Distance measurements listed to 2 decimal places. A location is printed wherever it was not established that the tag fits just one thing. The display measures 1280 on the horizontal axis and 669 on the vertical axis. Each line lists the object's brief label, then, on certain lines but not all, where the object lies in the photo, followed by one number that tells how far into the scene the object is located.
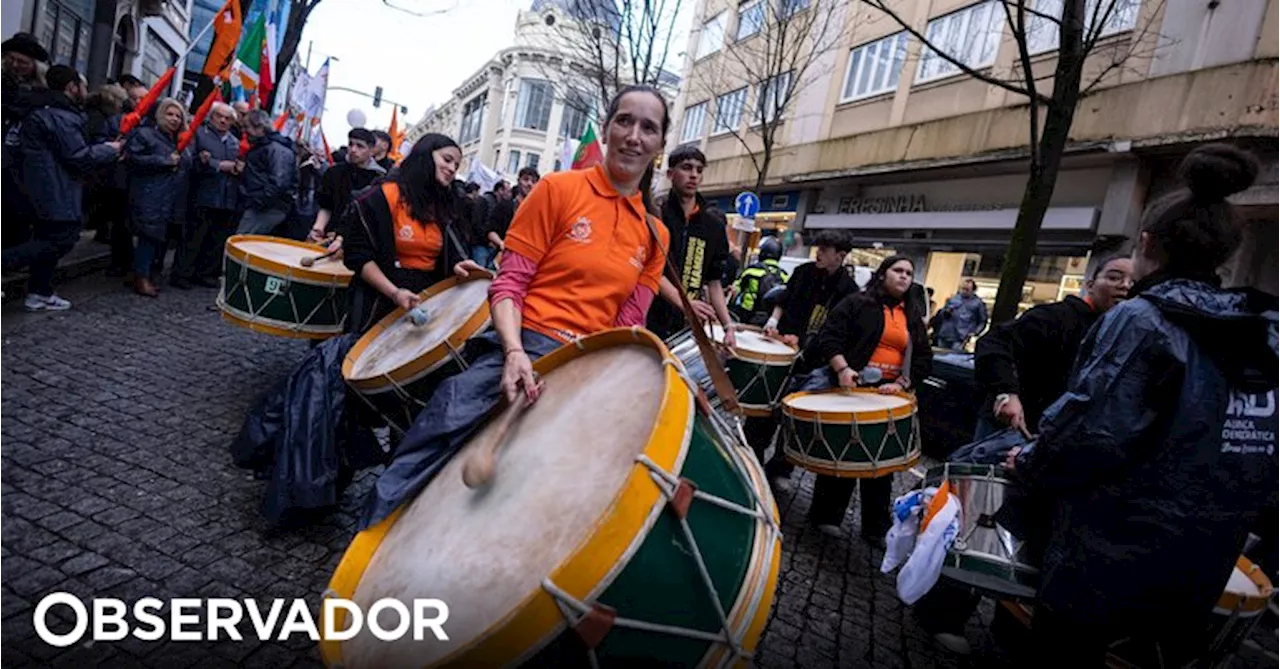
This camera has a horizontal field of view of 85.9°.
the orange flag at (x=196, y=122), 6.95
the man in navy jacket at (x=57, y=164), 5.43
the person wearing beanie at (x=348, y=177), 6.46
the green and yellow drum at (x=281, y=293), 4.37
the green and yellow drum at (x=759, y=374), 4.71
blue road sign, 14.26
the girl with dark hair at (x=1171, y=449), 1.99
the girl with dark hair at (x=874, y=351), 4.48
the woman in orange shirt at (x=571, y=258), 2.27
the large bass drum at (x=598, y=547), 1.40
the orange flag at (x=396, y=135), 19.76
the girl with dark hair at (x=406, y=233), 3.81
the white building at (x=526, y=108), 51.62
